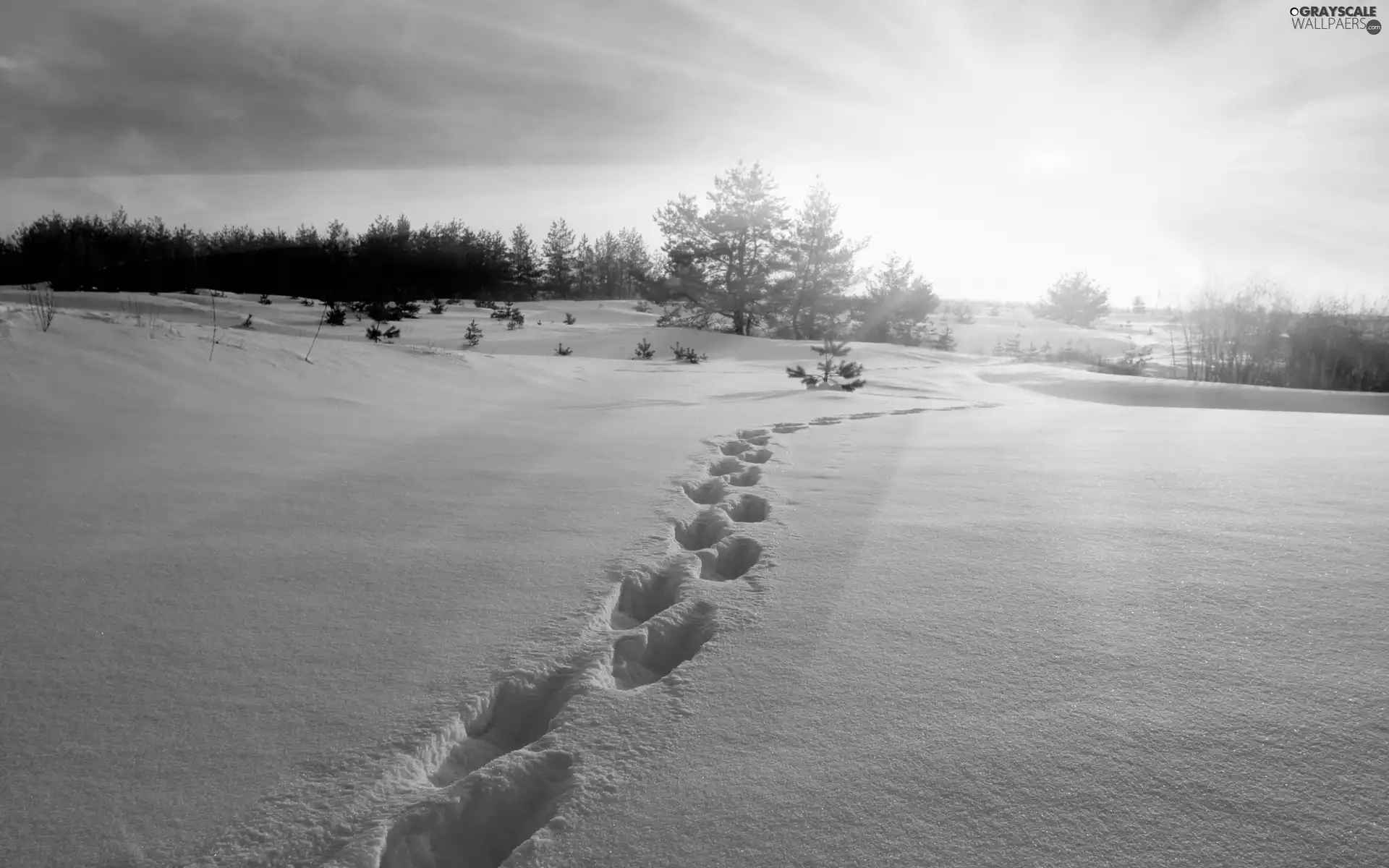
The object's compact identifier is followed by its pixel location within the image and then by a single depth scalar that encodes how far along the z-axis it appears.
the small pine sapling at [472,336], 7.96
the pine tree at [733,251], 15.41
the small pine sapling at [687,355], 8.22
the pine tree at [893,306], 16.09
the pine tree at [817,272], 15.67
